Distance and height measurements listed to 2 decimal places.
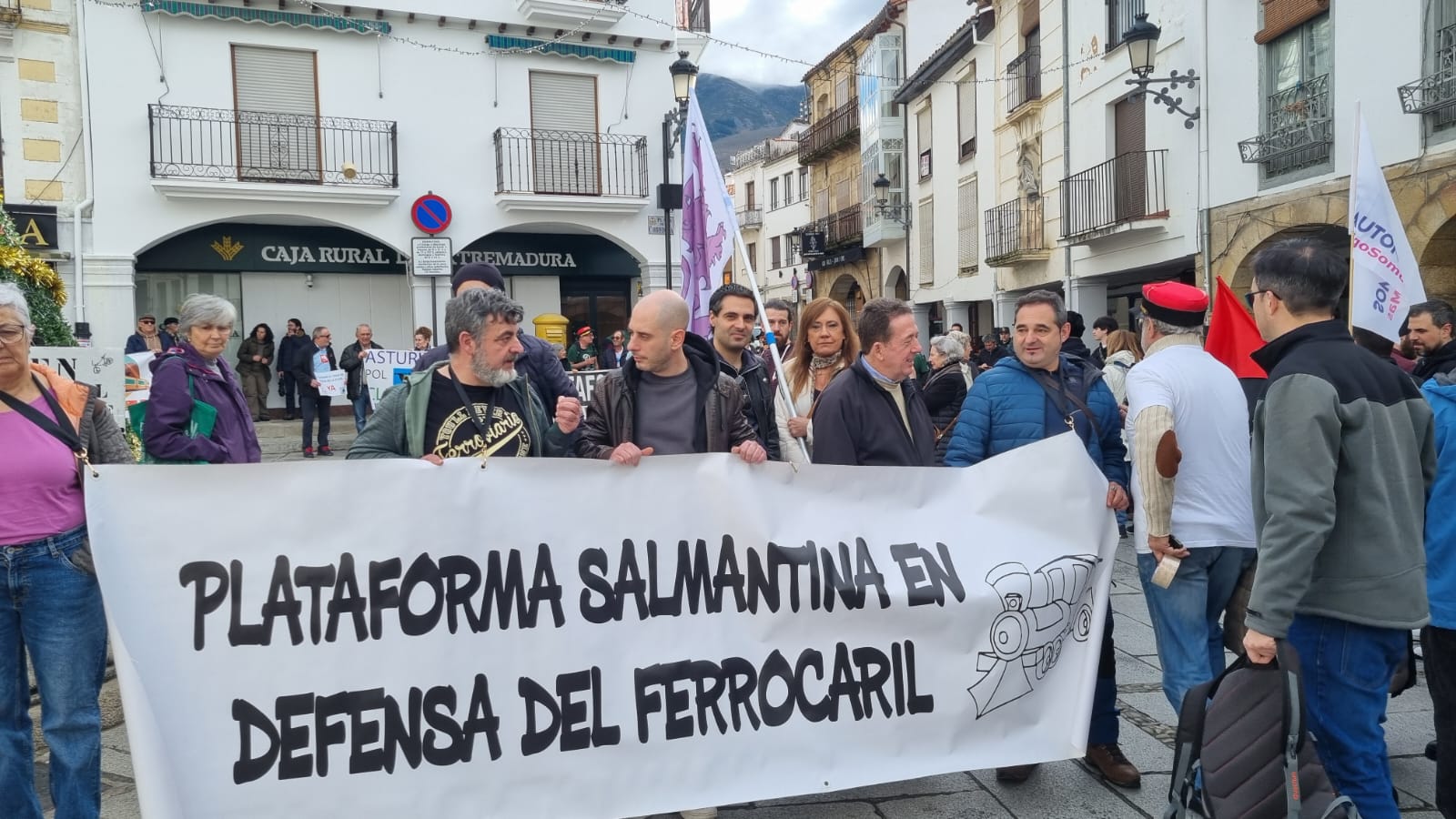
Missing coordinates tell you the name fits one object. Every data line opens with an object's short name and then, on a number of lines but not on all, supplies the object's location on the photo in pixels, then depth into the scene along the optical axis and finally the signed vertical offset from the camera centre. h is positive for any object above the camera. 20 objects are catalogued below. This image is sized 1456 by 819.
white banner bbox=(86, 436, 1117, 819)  2.94 -0.78
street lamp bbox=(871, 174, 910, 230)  28.66 +4.82
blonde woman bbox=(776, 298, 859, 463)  5.09 +0.15
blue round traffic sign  16.94 +2.96
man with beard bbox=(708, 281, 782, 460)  4.57 +0.22
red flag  4.95 +0.18
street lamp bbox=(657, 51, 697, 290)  10.78 +3.25
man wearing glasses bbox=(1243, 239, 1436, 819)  2.60 -0.38
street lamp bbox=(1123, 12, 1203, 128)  13.05 +4.23
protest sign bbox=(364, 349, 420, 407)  13.79 +0.34
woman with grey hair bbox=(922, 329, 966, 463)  6.93 -0.11
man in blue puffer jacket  3.83 -0.14
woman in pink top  2.96 -0.55
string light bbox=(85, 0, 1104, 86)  16.41 +5.91
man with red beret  3.45 -0.40
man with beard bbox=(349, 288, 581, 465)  3.52 -0.04
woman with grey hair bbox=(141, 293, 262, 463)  4.08 +0.02
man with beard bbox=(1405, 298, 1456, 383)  5.05 +0.18
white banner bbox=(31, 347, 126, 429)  5.10 +0.18
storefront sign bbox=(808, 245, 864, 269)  33.44 +4.21
